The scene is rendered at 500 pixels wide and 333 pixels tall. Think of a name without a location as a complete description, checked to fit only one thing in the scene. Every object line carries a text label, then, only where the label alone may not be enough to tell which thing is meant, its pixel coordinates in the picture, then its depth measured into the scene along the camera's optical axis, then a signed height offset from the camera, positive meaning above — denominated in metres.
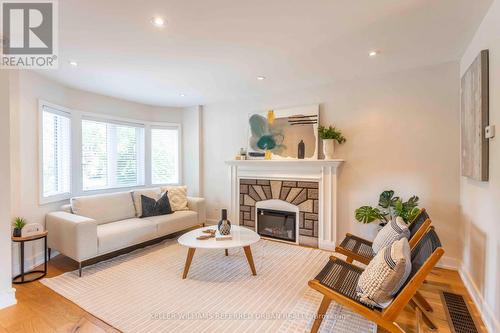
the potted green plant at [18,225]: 2.73 -0.66
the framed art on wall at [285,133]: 3.93 +0.52
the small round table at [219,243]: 2.74 -0.89
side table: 2.65 -1.07
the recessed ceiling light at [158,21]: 2.05 +1.21
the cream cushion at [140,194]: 3.97 -0.50
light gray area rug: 2.02 -1.28
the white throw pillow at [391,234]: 2.19 -0.64
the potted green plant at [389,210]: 2.94 -0.58
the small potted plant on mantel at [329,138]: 3.57 +0.37
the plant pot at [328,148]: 3.61 +0.23
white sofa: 2.86 -0.82
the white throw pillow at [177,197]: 4.34 -0.57
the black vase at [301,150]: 3.97 +0.22
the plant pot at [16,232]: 2.72 -0.73
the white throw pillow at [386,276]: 1.57 -0.73
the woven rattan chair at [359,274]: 1.53 -0.91
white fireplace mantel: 3.65 -0.19
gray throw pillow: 3.94 -0.66
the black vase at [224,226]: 3.06 -0.76
